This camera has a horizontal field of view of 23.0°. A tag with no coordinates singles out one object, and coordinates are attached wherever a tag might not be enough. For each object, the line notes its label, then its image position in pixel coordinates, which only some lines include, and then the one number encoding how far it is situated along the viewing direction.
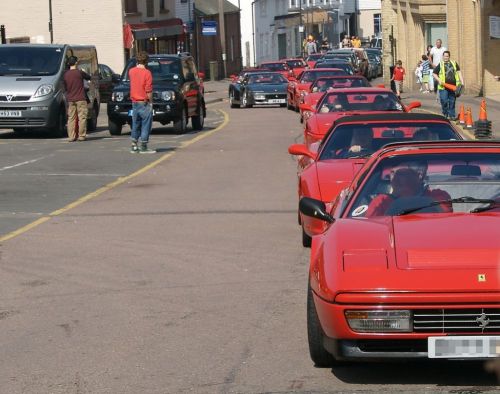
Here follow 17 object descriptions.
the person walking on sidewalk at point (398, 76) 44.91
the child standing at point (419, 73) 48.80
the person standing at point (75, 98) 25.67
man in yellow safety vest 29.05
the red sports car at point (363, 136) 12.07
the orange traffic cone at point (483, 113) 25.23
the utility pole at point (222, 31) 68.31
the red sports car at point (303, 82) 36.13
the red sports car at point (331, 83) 29.89
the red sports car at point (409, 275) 6.33
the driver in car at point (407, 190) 7.66
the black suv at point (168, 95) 28.14
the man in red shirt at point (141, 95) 22.14
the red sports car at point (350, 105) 19.14
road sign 71.19
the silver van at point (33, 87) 27.11
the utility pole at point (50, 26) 52.75
